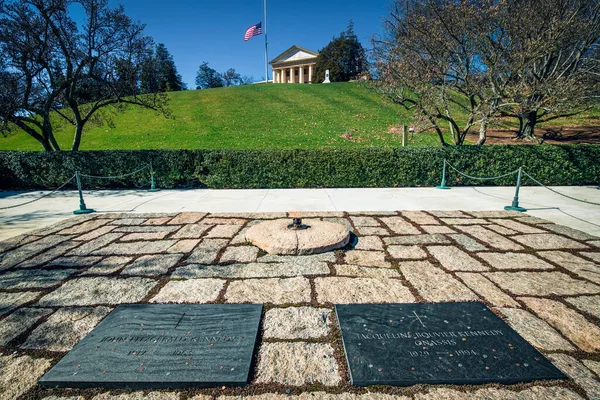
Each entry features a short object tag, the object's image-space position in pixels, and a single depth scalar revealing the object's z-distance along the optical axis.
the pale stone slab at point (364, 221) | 6.19
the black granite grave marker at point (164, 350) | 2.14
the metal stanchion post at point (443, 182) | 10.35
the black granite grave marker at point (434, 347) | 2.17
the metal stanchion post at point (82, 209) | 7.56
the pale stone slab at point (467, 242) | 4.86
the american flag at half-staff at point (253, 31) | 33.45
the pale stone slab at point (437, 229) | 5.71
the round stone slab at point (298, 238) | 4.65
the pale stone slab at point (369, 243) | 4.92
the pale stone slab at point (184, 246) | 4.88
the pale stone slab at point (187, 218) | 6.49
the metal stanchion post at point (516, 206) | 7.29
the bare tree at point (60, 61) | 10.23
